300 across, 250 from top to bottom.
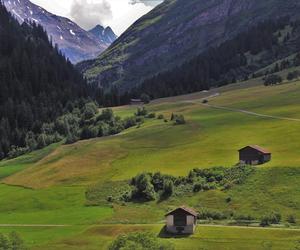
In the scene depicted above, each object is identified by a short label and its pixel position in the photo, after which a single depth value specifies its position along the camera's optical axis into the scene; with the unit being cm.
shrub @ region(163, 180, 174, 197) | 12581
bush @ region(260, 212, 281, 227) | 10000
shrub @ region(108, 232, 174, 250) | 6662
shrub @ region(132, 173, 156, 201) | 12588
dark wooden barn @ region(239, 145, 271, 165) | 13625
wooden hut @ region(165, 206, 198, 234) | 9931
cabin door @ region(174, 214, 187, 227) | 9906
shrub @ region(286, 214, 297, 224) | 10050
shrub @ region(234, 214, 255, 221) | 10431
